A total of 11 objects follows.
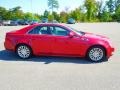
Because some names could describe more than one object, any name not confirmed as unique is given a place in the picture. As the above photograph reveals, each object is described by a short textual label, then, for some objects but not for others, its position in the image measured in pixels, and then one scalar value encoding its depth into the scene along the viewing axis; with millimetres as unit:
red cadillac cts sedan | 3529
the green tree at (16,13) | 41679
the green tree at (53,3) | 45561
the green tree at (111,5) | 44140
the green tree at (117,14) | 38556
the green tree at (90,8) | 33882
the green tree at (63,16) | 37488
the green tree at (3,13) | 40368
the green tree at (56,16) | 39867
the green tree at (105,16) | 37225
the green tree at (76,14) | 36386
